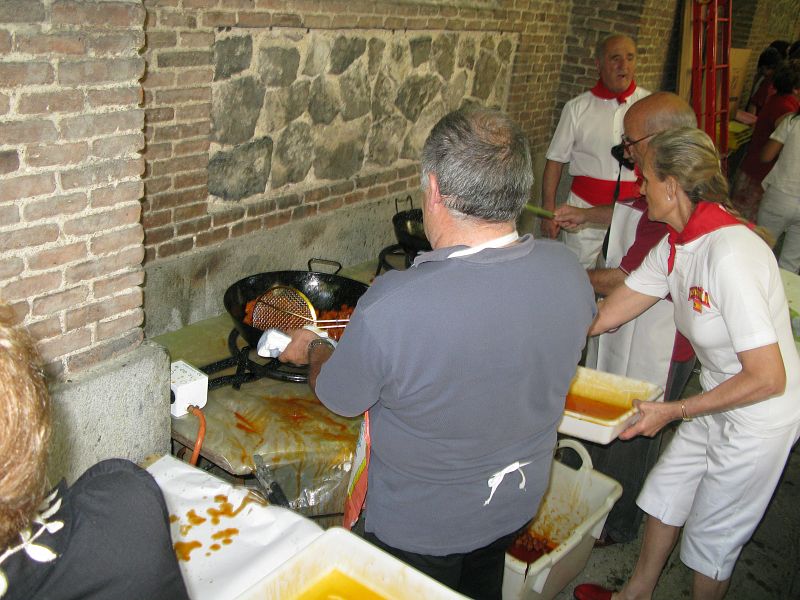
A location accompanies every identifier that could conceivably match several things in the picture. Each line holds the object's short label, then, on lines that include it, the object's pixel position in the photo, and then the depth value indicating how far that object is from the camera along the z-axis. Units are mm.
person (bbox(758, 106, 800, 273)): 6750
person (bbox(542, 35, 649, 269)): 5852
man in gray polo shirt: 1970
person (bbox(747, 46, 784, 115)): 10133
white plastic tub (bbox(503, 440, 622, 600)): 3043
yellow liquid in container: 1974
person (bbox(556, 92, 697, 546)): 3725
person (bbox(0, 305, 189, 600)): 1183
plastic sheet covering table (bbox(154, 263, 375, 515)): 3031
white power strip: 3117
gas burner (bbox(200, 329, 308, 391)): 3385
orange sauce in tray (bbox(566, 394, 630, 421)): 3355
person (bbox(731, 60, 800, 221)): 7262
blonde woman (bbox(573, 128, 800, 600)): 2715
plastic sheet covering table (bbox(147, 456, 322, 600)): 2232
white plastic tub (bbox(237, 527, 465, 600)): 1906
